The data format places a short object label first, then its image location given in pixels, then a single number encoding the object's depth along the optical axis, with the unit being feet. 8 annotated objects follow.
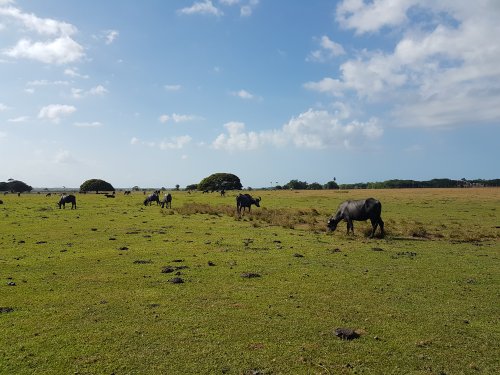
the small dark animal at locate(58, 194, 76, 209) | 142.92
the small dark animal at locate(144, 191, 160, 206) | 168.84
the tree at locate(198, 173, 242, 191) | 450.66
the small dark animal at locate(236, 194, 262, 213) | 119.65
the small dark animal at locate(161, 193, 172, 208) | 154.27
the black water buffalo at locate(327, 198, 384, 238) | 72.59
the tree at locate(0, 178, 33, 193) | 488.02
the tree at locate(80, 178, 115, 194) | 487.20
